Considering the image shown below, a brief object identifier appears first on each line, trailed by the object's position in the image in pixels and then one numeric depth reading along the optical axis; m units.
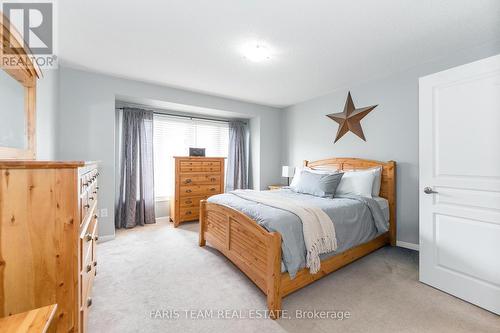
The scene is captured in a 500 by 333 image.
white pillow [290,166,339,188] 3.70
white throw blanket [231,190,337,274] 1.91
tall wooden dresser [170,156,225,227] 3.99
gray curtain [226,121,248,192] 5.13
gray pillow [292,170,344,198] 2.99
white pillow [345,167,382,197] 3.13
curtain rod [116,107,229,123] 4.24
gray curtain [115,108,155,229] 3.87
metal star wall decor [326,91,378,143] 3.54
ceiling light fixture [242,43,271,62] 2.40
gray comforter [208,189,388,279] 1.82
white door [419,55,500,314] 1.75
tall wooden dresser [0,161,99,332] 0.94
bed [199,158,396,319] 1.73
